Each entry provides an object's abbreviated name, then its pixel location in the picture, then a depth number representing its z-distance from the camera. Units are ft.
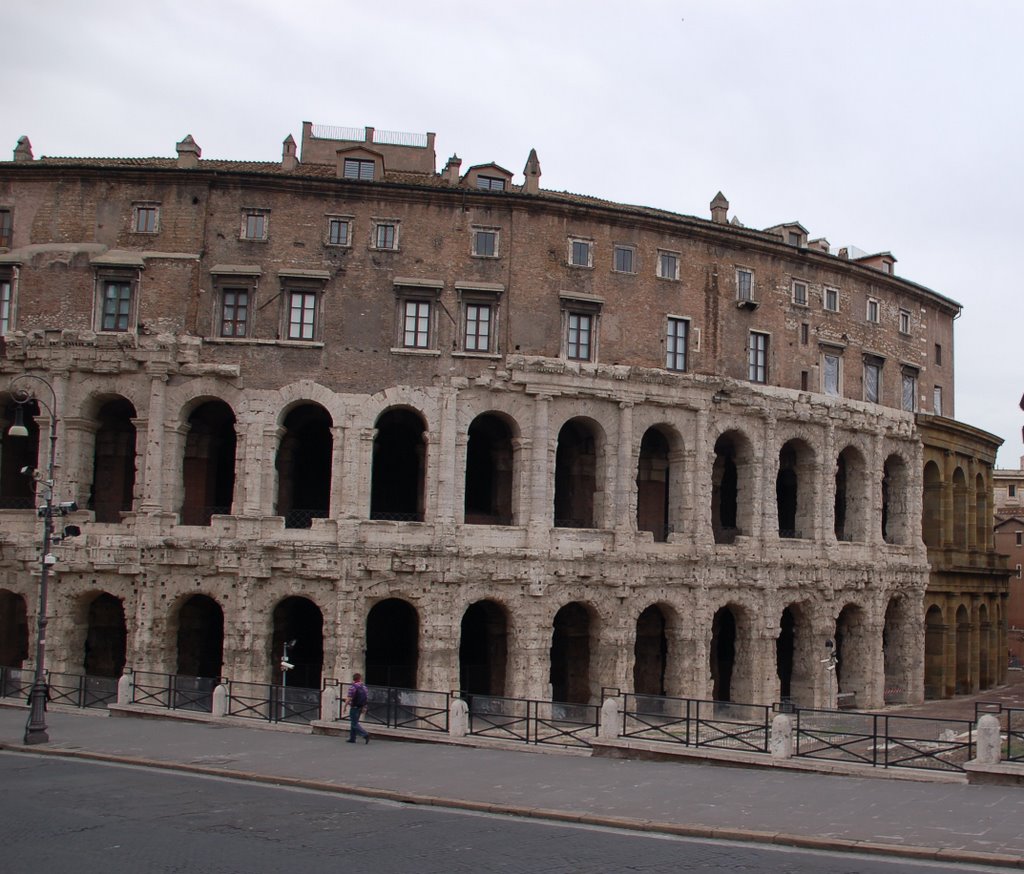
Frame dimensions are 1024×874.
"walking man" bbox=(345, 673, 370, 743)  72.74
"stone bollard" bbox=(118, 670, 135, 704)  87.25
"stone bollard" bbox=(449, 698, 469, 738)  72.33
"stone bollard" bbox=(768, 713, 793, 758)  62.69
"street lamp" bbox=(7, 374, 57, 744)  71.10
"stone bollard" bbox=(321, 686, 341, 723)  77.10
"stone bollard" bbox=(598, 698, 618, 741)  68.85
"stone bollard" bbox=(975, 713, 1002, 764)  57.93
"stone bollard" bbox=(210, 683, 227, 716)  82.38
